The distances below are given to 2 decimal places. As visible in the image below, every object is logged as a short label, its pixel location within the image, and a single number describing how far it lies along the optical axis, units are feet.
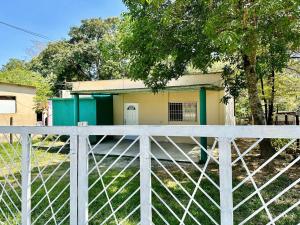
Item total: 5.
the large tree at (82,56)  69.66
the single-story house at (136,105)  35.35
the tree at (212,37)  15.08
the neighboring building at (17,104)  43.30
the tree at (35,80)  59.89
